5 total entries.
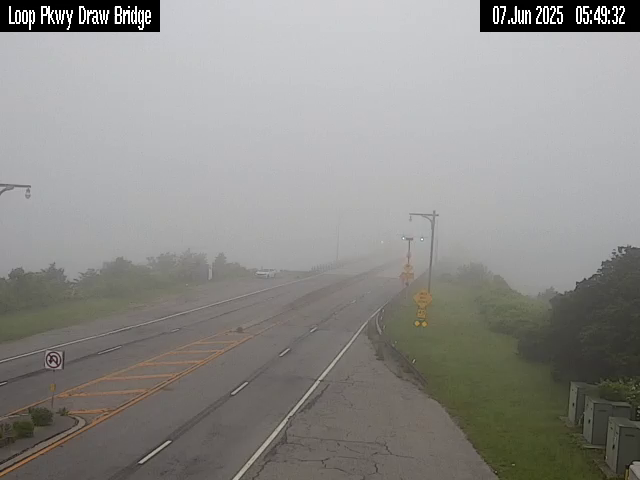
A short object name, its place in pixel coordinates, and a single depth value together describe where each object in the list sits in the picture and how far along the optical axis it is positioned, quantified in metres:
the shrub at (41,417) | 15.88
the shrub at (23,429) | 14.85
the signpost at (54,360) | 17.91
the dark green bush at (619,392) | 16.94
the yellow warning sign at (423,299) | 36.75
